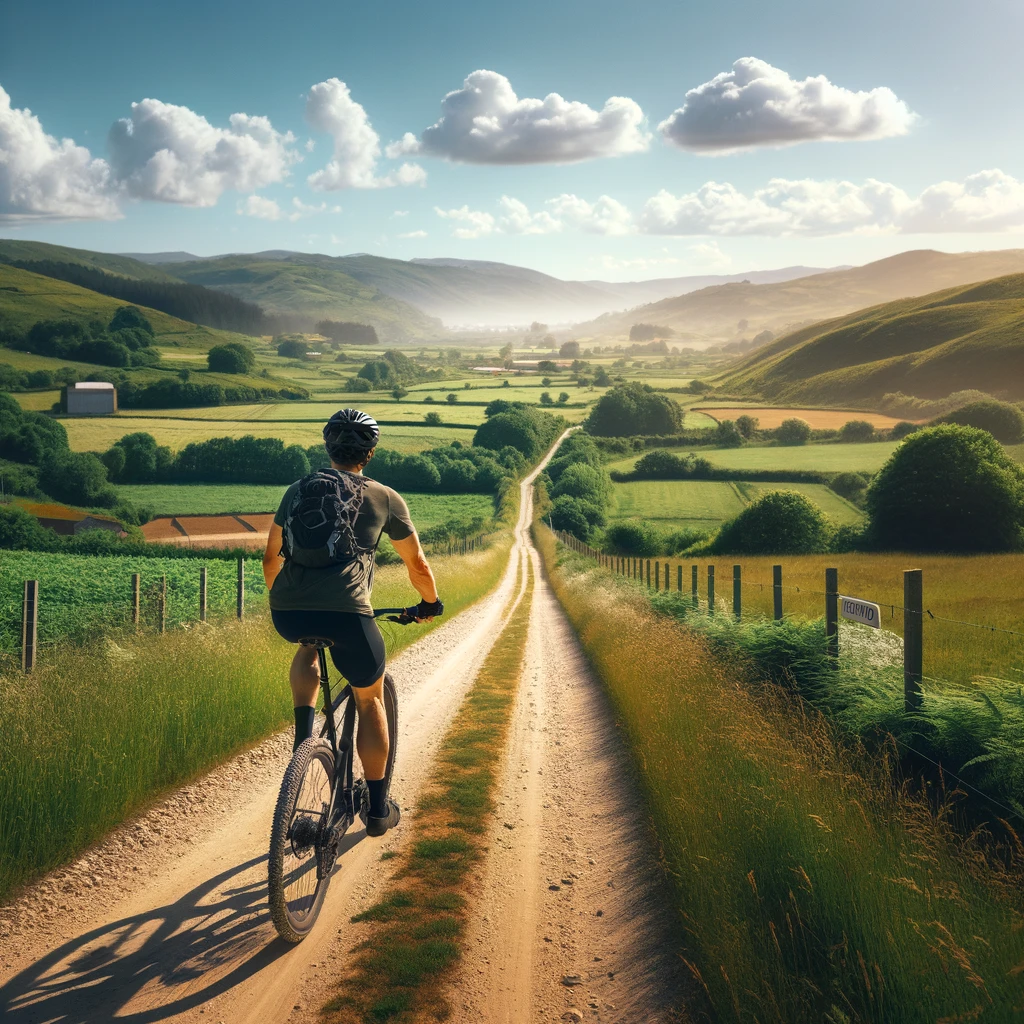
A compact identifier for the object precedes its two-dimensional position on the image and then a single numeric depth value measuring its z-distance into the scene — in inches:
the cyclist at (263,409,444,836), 173.5
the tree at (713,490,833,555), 2397.9
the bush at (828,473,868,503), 3187.3
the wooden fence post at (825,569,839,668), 336.5
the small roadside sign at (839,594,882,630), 273.6
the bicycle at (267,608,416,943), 163.2
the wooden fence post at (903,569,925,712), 251.9
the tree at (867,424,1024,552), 2177.7
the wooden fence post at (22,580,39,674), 359.3
